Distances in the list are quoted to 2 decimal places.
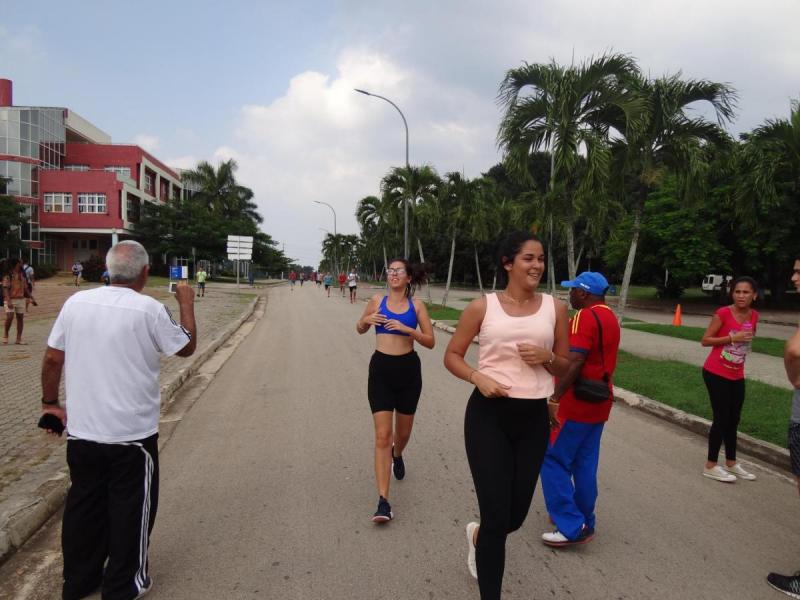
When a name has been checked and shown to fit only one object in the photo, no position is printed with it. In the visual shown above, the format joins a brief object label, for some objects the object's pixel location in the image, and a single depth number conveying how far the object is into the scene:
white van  42.96
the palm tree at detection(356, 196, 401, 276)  28.72
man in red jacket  3.56
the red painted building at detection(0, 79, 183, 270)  46.66
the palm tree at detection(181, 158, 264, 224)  63.09
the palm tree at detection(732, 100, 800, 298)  13.84
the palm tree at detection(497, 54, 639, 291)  10.58
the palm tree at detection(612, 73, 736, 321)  10.43
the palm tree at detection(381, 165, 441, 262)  26.02
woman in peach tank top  2.70
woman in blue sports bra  3.99
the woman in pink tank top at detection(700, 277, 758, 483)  4.69
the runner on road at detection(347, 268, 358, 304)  30.09
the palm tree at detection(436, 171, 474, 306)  25.16
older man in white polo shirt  2.80
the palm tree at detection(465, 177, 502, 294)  25.20
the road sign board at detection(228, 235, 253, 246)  37.75
